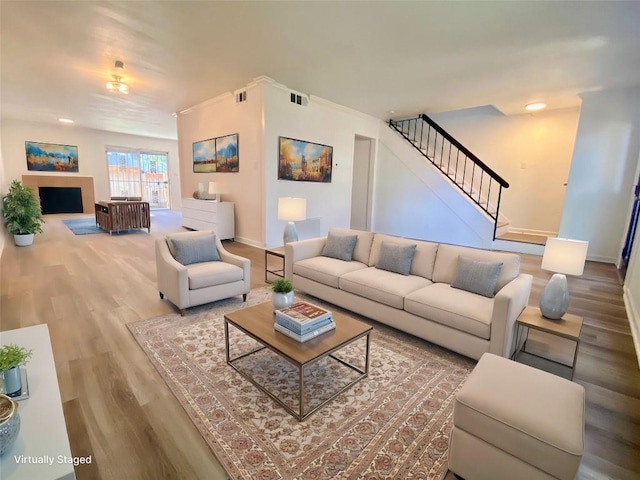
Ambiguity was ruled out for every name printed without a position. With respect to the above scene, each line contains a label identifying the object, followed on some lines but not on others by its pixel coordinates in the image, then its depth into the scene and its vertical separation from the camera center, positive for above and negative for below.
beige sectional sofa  2.15 -0.83
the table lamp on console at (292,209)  3.70 -0.25
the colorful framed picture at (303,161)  5.77 +0.58
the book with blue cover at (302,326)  1.85 -0.85
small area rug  7.09 -1.14
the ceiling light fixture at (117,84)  5.02 +1.63
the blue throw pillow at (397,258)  3.01 -0.65
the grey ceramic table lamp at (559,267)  2.05 -0.47
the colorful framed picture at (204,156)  6.86 +0.69
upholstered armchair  2.92 -0.85
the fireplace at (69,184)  9.71 -0.10
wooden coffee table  1.71 -0.92
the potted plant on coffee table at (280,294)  2.19 -0.76
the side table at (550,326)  1.98 -0.86
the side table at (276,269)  3.78 -1.16
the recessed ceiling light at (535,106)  5.99 +1.81
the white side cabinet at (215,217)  6.29 -0.66
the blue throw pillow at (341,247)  3.47 -0.65
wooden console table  6.76 -0.75
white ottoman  1.12 -0.88
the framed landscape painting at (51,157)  9.81 +0.77
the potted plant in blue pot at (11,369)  1.13 -0.74
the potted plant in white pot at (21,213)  5.39 -0.61
